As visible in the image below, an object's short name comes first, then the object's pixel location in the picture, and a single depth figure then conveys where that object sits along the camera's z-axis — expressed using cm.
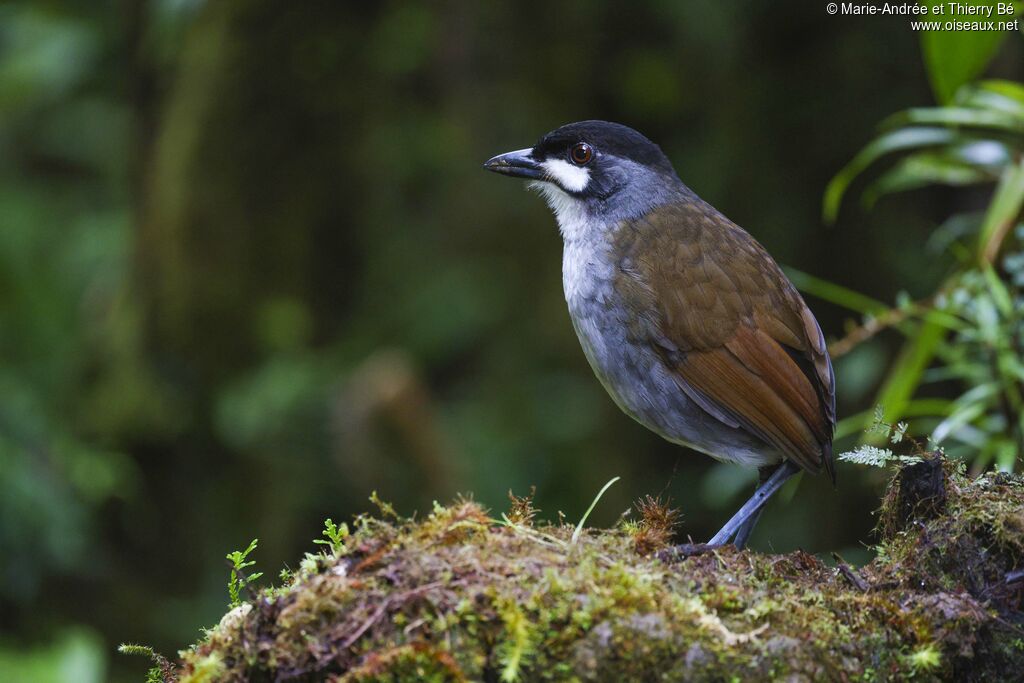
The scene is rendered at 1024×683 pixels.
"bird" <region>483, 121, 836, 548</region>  625
